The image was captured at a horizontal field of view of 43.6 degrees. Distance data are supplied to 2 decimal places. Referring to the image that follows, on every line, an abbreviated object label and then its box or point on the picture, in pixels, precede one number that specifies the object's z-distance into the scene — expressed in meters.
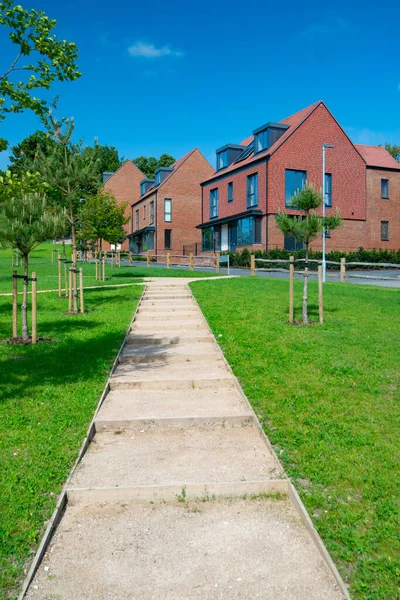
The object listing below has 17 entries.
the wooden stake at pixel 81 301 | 13.02
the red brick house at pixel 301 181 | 35.56
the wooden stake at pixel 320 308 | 11.44
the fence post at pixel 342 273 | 23.93
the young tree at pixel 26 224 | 9.89
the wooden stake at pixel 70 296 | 13.17
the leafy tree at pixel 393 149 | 63.56
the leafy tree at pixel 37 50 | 6.39
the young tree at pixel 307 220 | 11.27
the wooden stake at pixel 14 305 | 9.62
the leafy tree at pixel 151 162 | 82.38
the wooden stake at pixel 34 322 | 9.47
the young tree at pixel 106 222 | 30.51
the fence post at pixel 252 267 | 26.61
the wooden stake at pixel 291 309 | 11.46
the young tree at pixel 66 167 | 13.70
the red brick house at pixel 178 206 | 49.81
